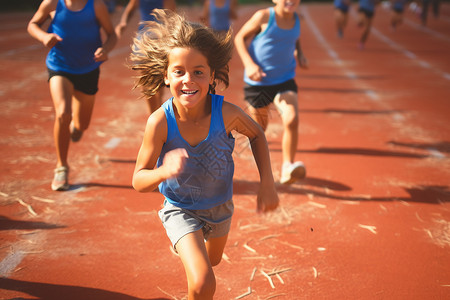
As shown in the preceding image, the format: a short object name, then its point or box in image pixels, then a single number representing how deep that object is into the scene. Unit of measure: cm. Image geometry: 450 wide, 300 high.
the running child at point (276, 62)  480
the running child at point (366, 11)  1546
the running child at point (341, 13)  1795
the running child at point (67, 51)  467
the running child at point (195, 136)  258
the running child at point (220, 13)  966
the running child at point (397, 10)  2086
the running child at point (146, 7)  636
